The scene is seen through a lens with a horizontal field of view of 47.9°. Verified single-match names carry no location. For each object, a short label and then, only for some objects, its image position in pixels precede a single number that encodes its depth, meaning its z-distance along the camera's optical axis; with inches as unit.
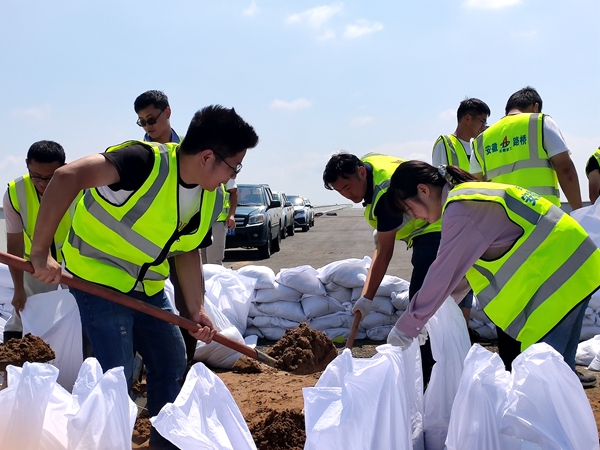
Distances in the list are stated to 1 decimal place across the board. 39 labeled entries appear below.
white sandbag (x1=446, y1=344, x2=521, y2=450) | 76.3
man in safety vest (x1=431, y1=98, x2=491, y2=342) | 189.6
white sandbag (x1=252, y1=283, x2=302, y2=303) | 212.1
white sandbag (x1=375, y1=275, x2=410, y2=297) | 206.8
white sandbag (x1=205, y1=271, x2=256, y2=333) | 201.9
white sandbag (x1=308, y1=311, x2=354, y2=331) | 207.9
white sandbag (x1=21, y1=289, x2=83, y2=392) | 144.8
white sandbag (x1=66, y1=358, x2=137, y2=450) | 78.6
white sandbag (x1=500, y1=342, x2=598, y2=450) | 69.3
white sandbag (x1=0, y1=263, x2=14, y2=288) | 198.2
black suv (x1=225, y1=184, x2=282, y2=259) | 460.1
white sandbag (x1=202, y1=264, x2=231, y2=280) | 209.2
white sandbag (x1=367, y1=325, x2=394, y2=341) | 202.7
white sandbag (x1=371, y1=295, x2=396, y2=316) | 204.1
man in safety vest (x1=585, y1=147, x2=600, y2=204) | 210.1
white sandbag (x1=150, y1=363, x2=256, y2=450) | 73.4
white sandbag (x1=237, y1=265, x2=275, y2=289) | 213.9
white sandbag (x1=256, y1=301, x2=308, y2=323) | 208.5
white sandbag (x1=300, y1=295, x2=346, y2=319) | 209.0
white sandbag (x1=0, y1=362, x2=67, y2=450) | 81.6
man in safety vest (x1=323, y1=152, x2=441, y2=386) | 129.4
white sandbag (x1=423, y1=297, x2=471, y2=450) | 107.7
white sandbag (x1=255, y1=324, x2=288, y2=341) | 207.0
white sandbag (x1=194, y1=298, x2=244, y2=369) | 173.5
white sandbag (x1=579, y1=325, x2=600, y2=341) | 189.0
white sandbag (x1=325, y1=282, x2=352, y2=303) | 211.6
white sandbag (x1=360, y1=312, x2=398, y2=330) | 205.0
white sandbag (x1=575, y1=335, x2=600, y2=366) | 167.2
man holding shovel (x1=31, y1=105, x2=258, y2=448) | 88.7
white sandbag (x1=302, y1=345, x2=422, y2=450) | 73.3
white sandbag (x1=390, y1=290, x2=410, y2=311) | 201.5
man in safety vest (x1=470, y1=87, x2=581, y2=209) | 156.1
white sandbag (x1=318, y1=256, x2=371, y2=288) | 208.1
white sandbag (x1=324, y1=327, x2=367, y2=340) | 205.6
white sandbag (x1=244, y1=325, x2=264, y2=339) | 210.3
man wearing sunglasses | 171.0
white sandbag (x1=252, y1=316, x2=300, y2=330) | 208.4
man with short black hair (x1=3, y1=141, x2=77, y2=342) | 143.8
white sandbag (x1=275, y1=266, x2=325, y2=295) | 211.9
